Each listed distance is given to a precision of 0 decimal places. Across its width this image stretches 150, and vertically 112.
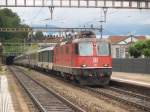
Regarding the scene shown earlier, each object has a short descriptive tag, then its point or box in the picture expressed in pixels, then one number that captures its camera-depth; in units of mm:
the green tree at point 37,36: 130550
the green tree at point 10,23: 140962
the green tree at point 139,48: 90062
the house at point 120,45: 107369
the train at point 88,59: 31766
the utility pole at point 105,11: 44156
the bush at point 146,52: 84875
